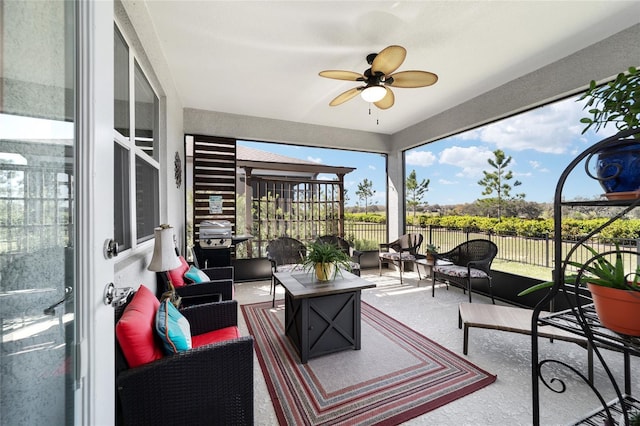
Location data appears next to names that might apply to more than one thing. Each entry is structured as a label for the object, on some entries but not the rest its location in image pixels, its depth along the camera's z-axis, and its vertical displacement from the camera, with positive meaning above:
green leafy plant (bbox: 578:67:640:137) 0.77 +0.34
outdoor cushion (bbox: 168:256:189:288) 2.37 -0.58
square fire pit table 2.21 -0.92
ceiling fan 2.23 +1.34
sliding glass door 0.64 +0.01
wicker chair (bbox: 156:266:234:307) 2.33 -0.71
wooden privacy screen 4.33 +0.67
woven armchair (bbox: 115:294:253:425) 1.13 -0.81
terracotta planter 0.73 -0.29
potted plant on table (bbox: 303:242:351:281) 2.55 -0.46
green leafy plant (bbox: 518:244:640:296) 0.77 -0.20
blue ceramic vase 0.79 +0.13
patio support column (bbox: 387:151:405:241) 5.50 +0.42
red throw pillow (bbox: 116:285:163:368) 1.15 -0.56
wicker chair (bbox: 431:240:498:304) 3.52 -0.79
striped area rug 1.66 -1.26
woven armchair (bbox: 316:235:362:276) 4.77 -0.53
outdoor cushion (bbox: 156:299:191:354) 1.27 -0.60
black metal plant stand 0.75 -0.38
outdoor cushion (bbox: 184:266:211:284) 2.50 -0.60
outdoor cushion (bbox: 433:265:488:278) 3.49 -0.84
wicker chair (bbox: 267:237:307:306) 4.20 -0.63
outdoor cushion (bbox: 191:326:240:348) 1.71 -0.84
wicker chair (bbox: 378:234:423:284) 4.70 -0.68
